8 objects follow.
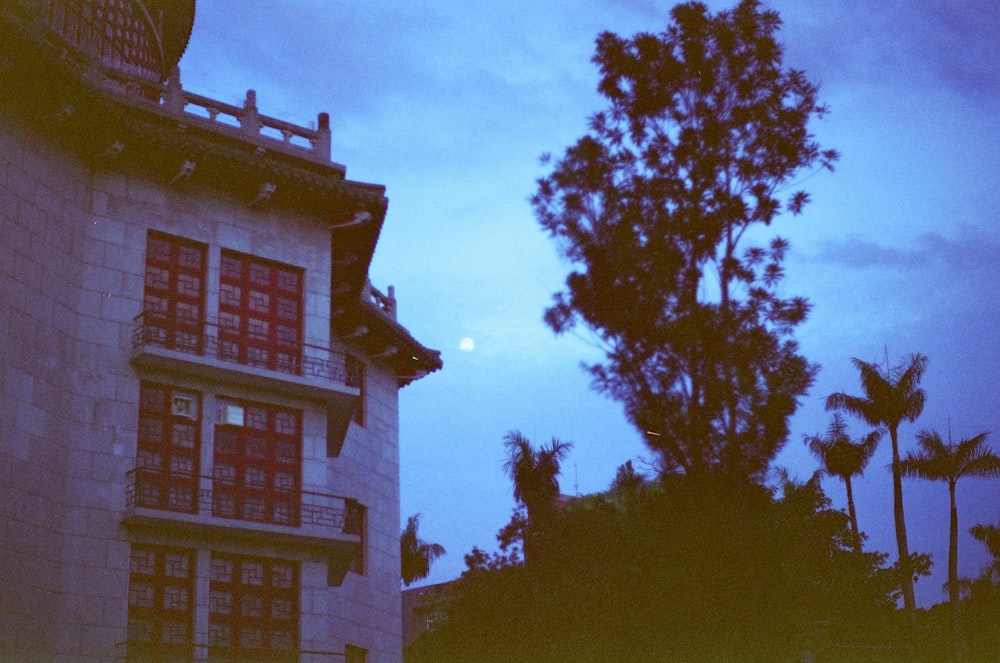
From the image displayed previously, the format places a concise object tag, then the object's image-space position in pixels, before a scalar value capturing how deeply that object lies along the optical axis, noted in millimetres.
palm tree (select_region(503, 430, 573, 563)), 50469
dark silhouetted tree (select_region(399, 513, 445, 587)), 61656
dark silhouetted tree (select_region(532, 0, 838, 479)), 21344
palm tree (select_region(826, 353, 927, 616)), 47219
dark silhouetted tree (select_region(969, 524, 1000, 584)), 57406
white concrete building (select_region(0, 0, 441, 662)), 24047
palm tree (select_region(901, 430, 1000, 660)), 45469
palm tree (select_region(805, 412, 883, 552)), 49781
